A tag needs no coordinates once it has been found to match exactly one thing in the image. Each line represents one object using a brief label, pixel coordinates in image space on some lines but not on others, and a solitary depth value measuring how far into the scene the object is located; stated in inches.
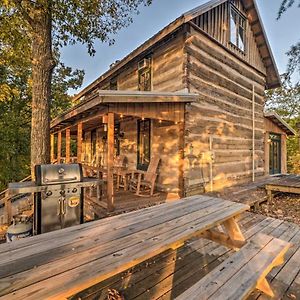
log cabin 217.6
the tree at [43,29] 196.7
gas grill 132.6
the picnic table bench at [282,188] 269.9
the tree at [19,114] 485.7
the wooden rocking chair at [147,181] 243.6
